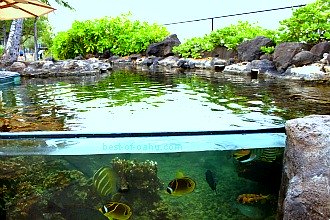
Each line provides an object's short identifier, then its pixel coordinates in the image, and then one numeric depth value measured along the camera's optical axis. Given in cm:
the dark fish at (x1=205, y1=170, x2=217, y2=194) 260
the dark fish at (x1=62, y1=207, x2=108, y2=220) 257
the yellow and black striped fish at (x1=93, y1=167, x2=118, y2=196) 243
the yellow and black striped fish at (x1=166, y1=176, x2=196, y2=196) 244
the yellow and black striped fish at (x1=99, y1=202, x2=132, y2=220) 239
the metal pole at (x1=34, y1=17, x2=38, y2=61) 2200
